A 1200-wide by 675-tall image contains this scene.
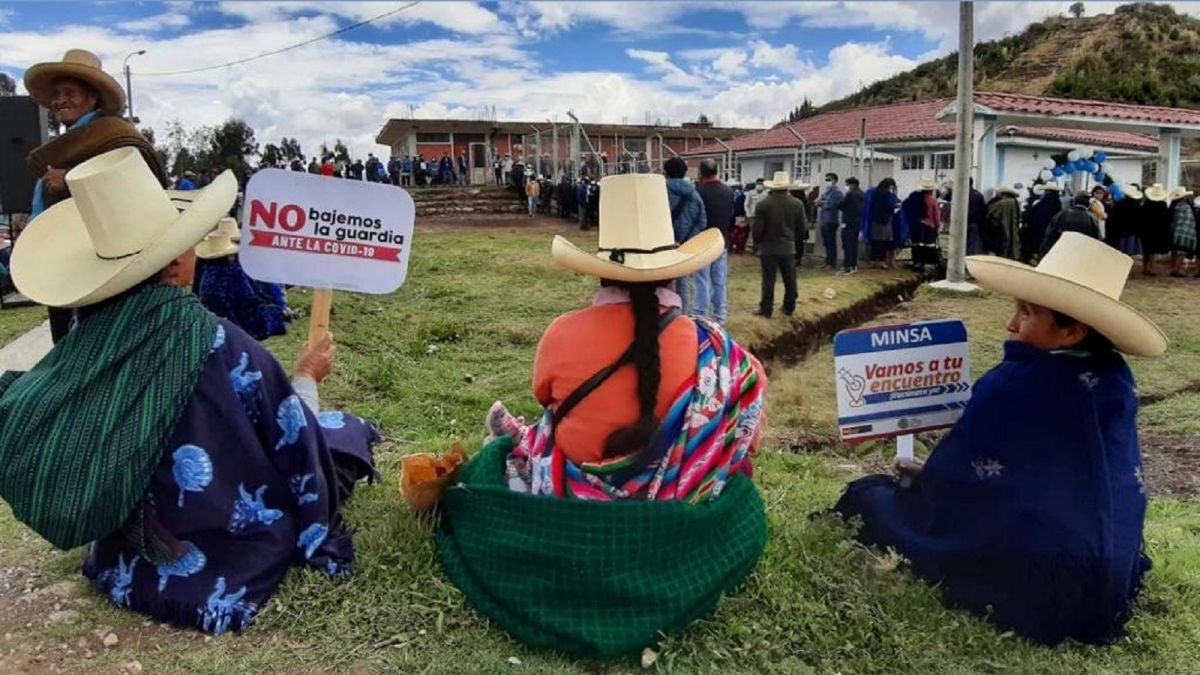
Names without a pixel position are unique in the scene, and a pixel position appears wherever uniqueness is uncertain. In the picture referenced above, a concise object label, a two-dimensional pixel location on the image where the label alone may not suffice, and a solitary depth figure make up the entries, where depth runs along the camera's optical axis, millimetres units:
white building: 15234
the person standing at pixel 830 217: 14438
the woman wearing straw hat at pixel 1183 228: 14000
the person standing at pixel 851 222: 13969
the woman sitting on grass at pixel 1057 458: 2750
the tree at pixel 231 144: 42719
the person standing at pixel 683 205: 8516
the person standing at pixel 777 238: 9758
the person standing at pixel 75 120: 4176
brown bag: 3271
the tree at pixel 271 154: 40803
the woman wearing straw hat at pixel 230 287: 6777
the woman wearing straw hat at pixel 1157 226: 14125
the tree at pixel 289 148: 46534
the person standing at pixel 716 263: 8875
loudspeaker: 9578
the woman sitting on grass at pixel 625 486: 2758
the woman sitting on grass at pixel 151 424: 2559
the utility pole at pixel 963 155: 11492
